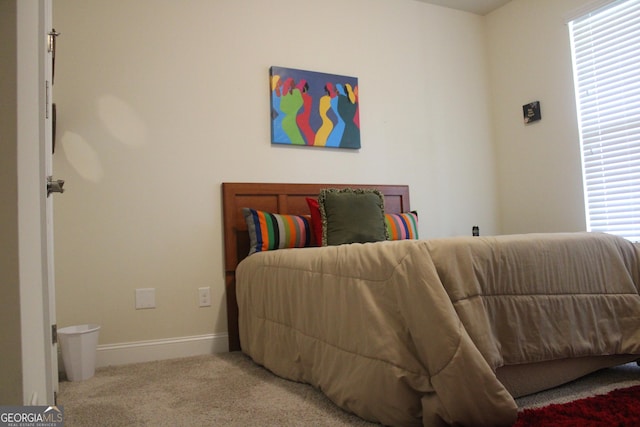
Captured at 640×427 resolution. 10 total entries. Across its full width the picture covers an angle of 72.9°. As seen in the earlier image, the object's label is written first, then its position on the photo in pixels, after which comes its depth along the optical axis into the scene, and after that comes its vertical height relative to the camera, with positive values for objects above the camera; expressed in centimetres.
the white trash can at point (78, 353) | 198 -49
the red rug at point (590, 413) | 118 -55
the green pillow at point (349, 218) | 238 +9
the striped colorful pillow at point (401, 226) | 263 +3
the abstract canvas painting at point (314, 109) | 276 +83
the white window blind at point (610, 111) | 268 +71
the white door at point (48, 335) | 97 -20
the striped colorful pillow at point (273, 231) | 240 +3
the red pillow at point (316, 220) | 246 +9
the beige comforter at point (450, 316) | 112 -28
